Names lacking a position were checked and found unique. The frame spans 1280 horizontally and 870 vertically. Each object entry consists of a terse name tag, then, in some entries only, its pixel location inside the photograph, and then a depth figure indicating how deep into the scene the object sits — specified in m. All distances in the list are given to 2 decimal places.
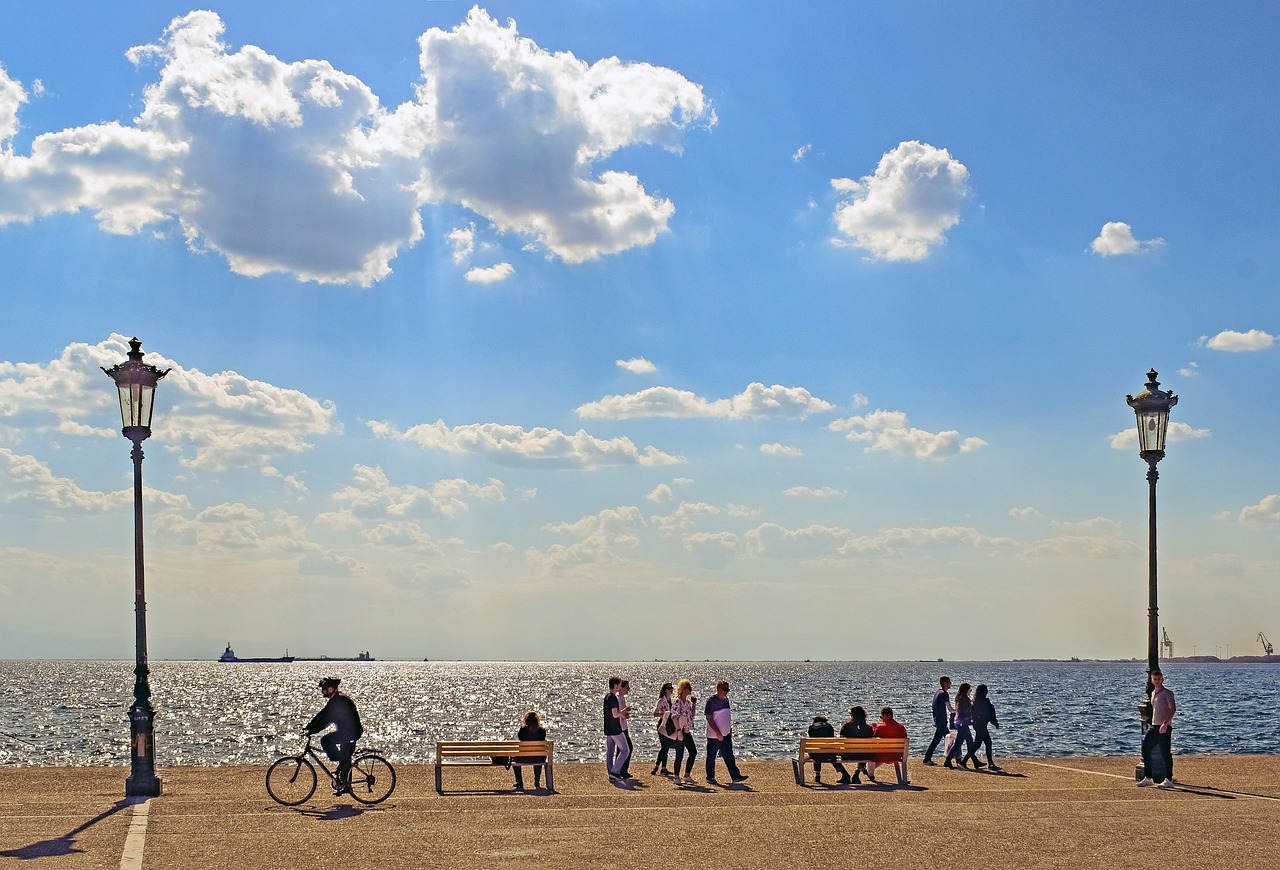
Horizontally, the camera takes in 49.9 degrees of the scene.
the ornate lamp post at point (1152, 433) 23.28
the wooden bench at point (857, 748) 22.12
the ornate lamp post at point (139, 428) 21.78
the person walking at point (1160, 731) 21.56
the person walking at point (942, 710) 26.38
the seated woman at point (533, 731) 22.14
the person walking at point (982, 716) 25.66
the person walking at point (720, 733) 23.05
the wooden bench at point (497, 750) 21.30
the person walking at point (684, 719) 23.89
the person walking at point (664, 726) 24.00
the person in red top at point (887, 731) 22.23
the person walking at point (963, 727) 25.78
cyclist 19.98
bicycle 19.67
